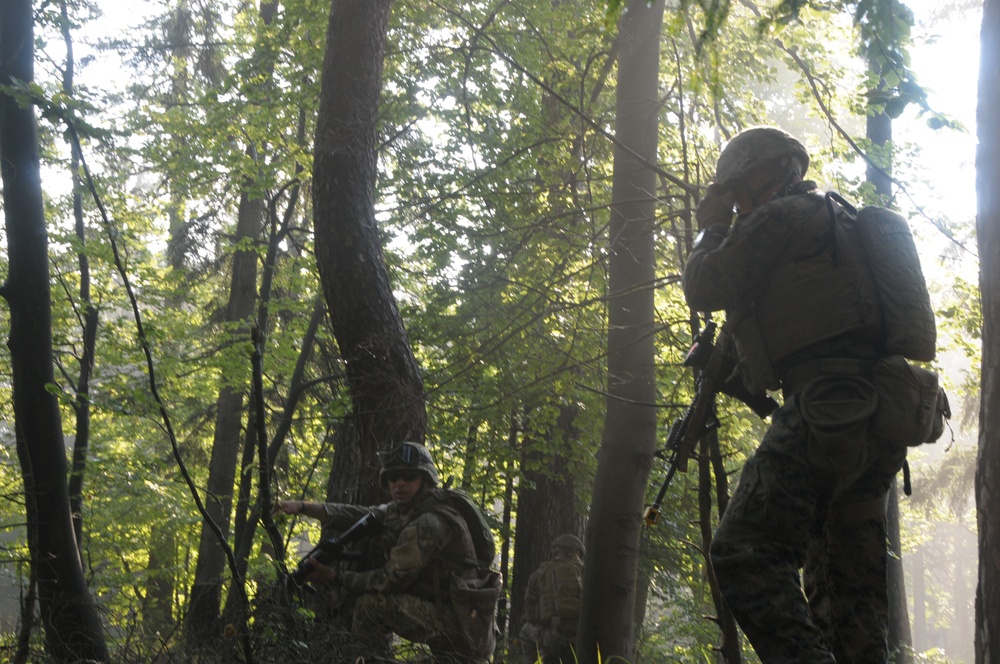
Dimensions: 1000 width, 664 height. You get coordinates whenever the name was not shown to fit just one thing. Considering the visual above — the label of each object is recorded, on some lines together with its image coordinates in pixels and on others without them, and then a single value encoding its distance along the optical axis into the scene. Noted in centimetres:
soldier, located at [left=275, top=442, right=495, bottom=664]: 529
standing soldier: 303
